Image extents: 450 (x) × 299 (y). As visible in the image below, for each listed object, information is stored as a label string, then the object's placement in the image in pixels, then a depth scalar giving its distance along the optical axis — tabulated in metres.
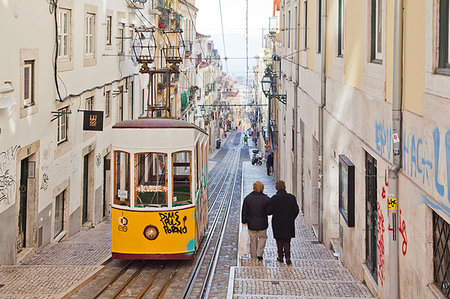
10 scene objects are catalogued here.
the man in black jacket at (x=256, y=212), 10.39
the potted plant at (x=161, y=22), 31.64
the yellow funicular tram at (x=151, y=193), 10.43
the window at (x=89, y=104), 16.59
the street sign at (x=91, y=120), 15.23
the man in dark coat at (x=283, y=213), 10.17
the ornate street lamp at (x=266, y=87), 23.93
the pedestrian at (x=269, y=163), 38.74
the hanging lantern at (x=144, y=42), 23.52
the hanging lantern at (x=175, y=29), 34.44
